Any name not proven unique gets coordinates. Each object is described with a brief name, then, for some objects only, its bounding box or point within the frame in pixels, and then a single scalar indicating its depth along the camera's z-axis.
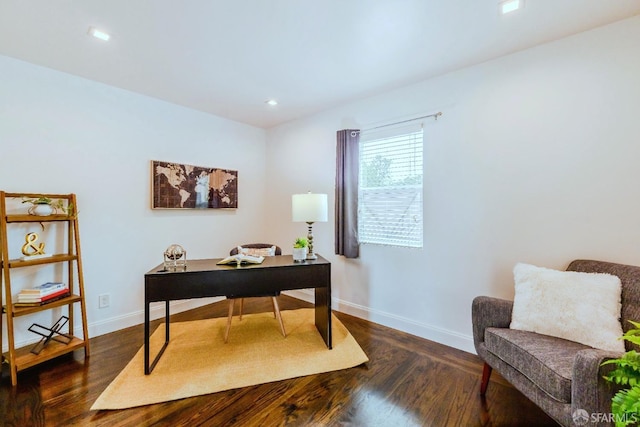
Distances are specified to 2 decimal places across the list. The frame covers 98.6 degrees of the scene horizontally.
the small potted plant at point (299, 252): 2.46
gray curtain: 3.01
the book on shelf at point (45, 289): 2.08
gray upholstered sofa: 1.12
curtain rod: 2.51
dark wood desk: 1.99
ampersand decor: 2.15
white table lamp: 2.50
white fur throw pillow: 1.46
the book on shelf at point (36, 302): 2.06
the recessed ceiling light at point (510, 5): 1.62
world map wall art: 3.05
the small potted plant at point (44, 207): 2.13
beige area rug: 1.82
